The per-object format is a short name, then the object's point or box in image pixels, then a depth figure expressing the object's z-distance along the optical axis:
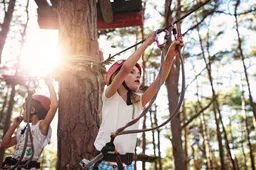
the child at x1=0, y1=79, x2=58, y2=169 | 2.31
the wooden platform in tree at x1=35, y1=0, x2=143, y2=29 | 3.08
